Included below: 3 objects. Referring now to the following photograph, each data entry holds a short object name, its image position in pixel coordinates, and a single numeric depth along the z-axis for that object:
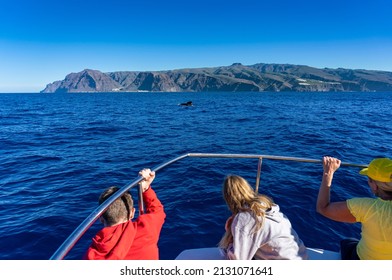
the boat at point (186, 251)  1.99
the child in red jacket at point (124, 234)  2.26
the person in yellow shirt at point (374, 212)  2.26
